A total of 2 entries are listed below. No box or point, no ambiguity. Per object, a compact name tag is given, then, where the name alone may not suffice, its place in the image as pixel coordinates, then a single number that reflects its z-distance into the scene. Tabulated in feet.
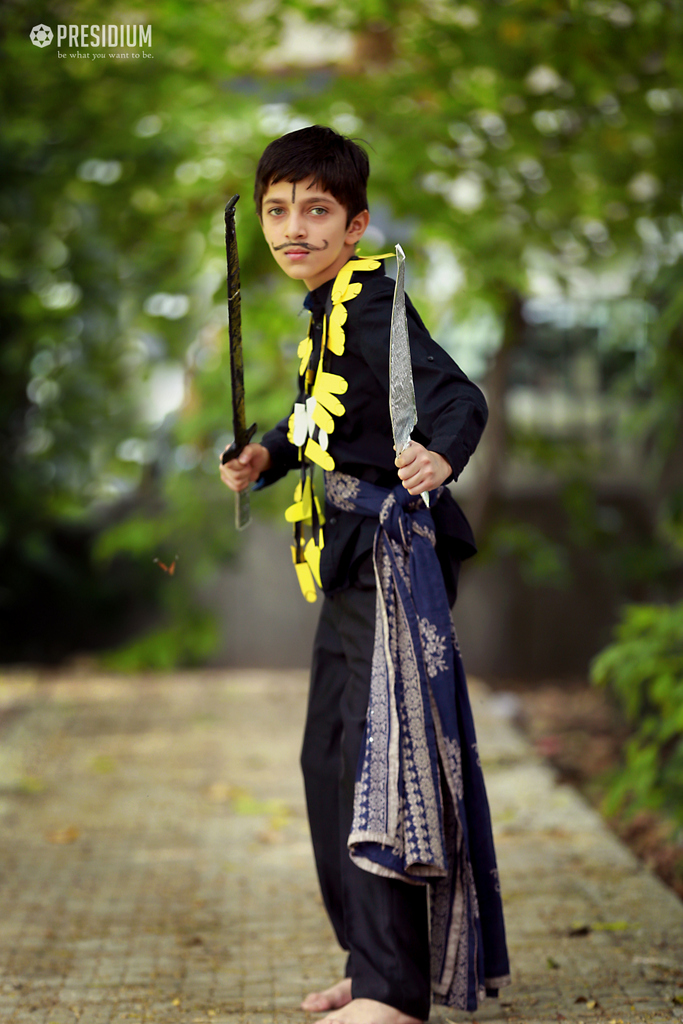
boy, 13.04
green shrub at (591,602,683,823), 16.55
